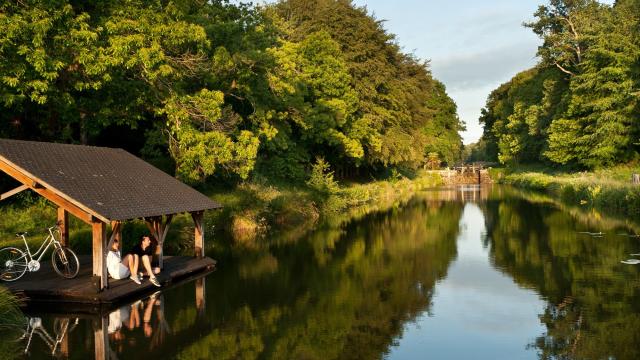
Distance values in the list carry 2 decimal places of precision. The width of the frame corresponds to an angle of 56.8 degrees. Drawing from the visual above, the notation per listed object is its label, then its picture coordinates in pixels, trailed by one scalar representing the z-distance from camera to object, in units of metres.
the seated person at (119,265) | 16.14
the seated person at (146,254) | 16.44
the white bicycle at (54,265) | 15.92
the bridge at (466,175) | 109.94
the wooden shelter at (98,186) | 14.12
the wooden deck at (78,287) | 14.46
